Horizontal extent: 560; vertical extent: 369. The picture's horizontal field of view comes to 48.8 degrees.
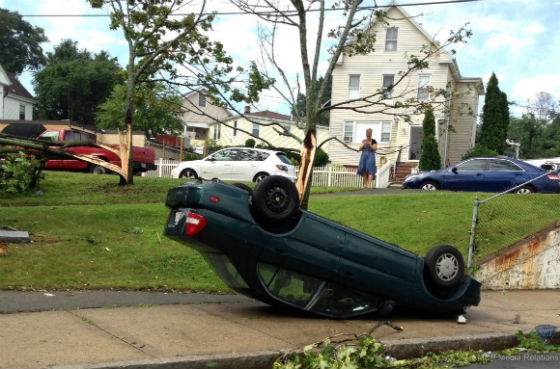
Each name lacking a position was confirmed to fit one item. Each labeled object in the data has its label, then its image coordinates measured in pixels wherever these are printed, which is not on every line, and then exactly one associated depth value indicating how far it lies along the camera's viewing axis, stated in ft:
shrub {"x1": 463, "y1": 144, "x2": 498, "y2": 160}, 105.50
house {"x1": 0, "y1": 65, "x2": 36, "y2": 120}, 161.79
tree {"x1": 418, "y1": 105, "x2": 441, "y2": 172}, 100.89
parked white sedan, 68.95
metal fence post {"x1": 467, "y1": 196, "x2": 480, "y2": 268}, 33.63
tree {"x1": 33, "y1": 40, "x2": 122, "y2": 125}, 212.23
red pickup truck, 70.59
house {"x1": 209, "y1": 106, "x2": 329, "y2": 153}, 163.94
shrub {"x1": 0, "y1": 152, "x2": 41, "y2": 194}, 39.78
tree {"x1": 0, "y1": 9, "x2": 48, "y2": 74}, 255.70
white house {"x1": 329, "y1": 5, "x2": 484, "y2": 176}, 112.98
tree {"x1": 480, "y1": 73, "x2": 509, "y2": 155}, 119.24
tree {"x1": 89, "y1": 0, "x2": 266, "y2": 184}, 47.09
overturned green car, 20.72
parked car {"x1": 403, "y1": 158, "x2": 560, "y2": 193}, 56.29
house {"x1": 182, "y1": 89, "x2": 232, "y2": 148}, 186.39
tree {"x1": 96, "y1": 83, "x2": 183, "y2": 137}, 154.10
